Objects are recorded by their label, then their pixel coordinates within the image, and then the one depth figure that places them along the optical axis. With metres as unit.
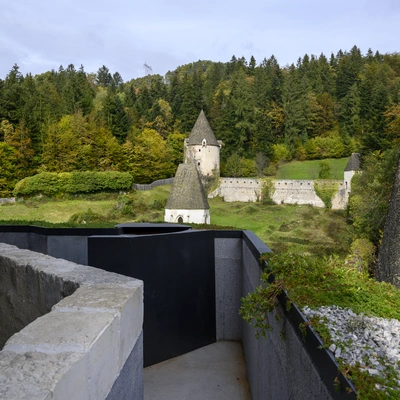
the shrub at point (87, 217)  33.56
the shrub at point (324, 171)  47.86
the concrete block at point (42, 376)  1.25
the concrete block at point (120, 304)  2.04
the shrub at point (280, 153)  57.78
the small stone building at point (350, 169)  42.03
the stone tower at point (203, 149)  46.31
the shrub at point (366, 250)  18.87
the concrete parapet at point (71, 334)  1.38
